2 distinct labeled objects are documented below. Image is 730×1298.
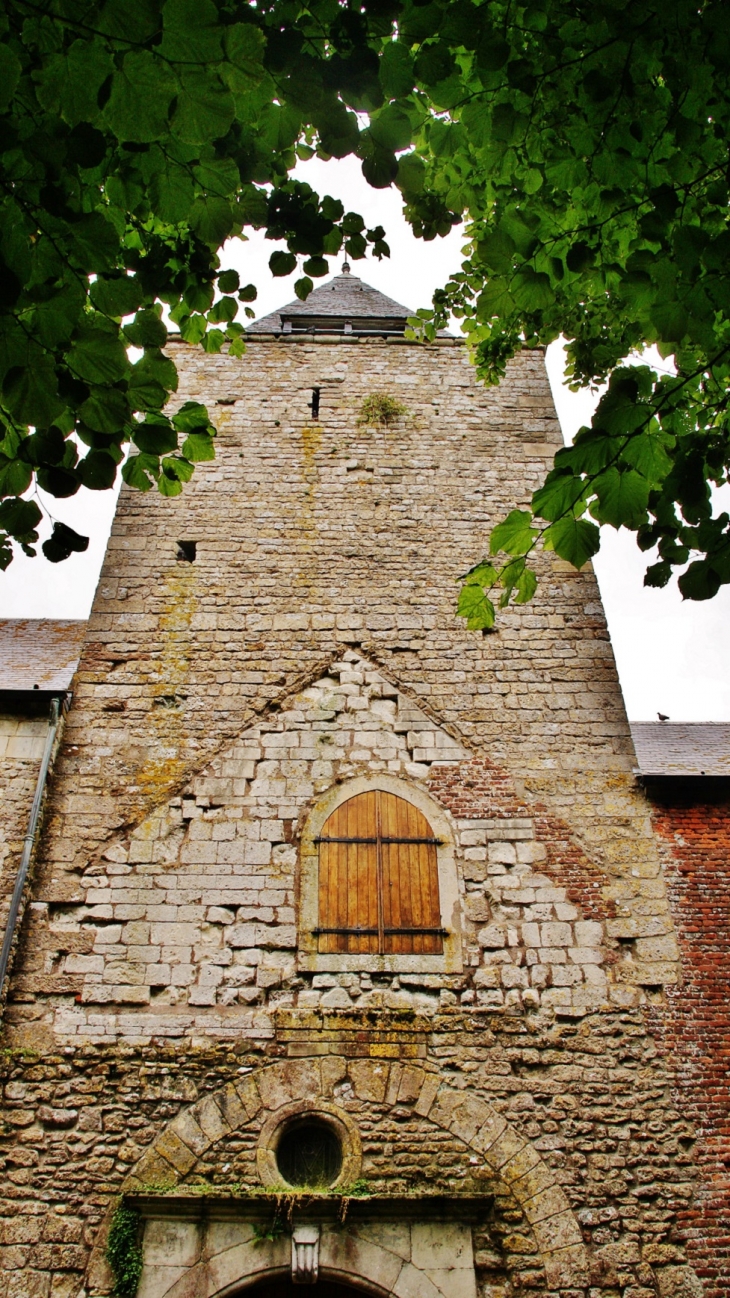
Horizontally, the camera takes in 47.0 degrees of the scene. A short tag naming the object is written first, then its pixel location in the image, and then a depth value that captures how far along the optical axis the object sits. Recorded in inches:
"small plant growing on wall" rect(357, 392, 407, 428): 332.2
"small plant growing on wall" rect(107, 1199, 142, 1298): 173.3
